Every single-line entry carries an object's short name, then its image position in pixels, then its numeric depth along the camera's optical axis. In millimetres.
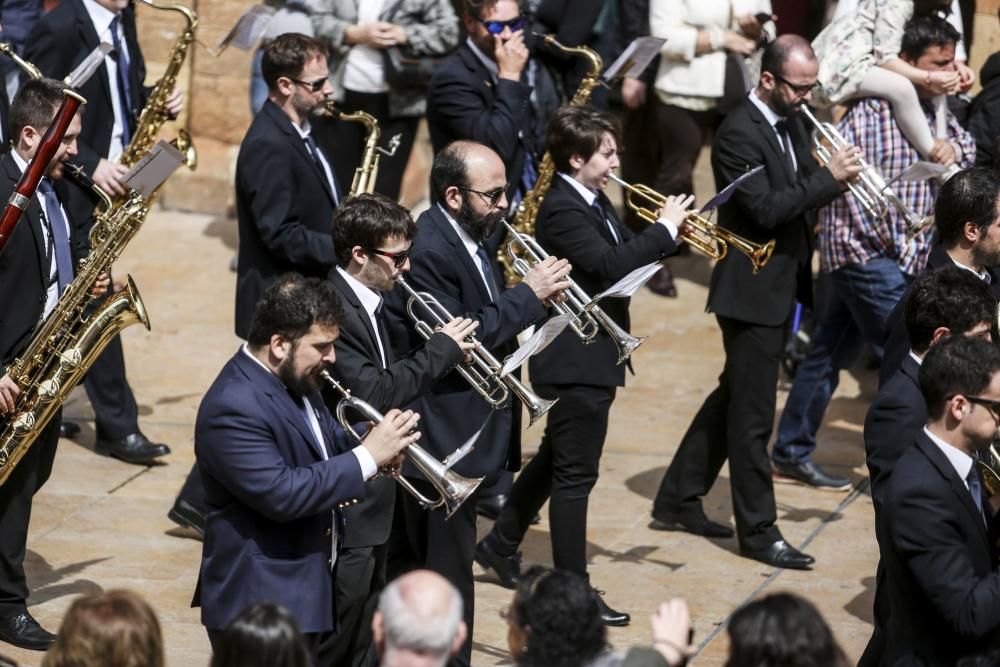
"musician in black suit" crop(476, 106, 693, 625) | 14008
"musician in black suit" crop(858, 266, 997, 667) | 11164
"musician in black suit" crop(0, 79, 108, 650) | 13109
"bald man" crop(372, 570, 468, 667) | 8656
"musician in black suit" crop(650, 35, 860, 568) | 15242
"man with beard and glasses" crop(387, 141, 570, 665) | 12602
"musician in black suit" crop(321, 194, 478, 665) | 11719
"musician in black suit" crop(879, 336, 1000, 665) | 9680
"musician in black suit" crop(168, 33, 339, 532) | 14898
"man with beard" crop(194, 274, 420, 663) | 10273
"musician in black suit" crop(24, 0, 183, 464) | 16734
